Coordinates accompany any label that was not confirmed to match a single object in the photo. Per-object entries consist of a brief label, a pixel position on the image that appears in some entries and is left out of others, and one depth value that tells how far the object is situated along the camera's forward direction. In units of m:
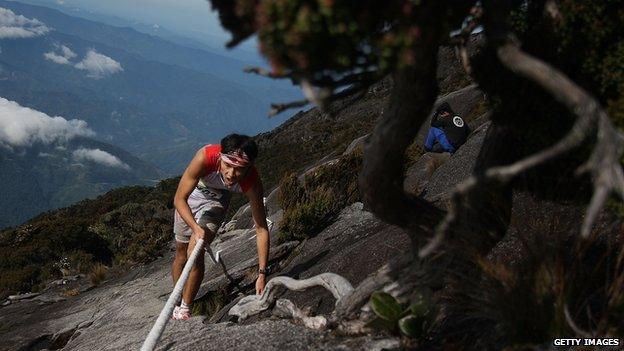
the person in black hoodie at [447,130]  10.11
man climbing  5.41
